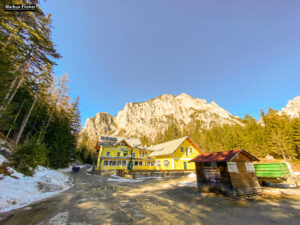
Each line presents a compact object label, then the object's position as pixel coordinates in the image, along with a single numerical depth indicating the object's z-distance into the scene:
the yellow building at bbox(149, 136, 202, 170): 27.89
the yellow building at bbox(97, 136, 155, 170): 28.53
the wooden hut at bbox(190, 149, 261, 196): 9.71
